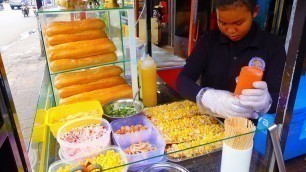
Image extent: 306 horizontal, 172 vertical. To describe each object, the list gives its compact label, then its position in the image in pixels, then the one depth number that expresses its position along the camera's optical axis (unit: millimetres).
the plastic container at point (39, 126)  1083
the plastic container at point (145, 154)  943
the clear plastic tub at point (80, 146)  1014
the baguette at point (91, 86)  1510
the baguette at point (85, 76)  1516
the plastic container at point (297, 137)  1681
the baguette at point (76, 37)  1494
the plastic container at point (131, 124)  1124
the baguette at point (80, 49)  1488
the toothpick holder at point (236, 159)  800
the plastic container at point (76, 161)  933
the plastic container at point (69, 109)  1303
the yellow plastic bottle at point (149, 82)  1574
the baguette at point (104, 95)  1495
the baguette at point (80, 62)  1484
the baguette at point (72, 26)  1494
